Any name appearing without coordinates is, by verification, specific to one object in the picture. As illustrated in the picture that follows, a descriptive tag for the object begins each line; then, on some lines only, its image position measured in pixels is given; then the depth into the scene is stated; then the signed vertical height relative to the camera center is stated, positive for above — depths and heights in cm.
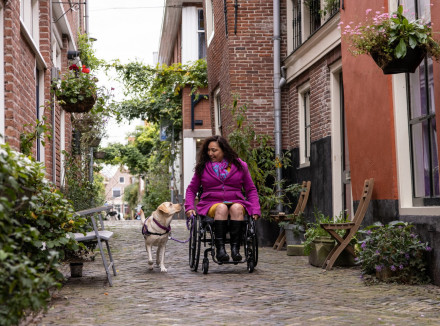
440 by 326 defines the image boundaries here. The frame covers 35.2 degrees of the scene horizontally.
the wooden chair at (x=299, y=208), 1109 +1
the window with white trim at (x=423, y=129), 684 +78
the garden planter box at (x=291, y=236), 1070 -42
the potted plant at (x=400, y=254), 659 -45
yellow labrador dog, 770 -16
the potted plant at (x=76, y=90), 986 +175
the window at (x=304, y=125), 1196 +147
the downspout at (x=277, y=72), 1260 +254
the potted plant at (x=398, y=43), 625 +148
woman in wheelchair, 779 +22
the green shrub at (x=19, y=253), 317 -21
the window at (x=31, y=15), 927 +278
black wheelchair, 771 -33
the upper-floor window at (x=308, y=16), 1083 +322
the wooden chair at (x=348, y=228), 783 -22
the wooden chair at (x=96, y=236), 655 -22
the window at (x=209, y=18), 1614 +452
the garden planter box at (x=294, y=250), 997 -59
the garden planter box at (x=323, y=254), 820 -54
